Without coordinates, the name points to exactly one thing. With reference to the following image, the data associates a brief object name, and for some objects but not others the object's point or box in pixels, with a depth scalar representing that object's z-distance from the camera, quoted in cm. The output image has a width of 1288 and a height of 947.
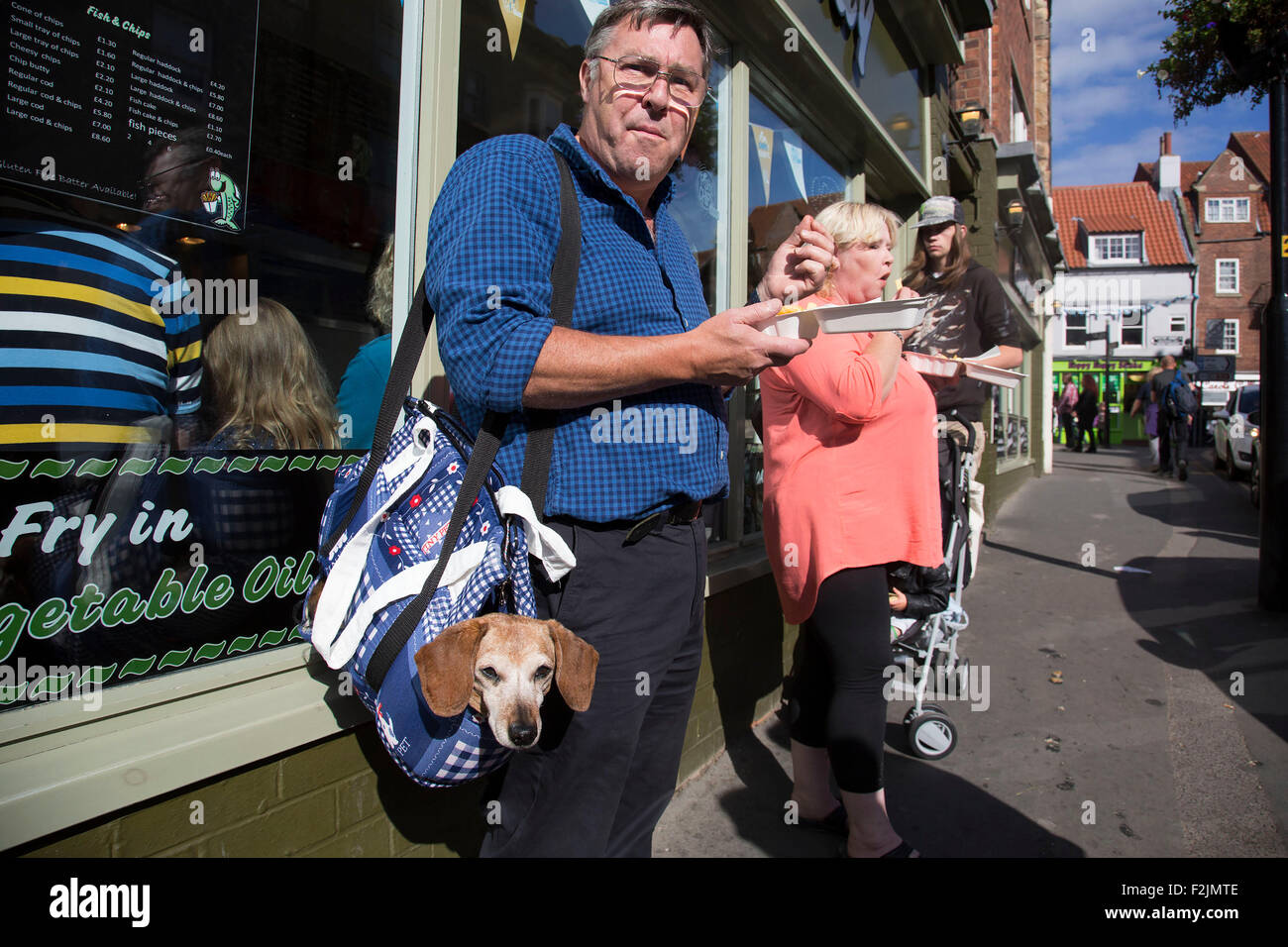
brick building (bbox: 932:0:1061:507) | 866
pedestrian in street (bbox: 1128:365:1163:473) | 1788
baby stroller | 359
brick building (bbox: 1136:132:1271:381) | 4103
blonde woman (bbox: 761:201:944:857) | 236
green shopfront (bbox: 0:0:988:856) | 148
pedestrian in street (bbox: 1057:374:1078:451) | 2684
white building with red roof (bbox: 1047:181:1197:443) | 3794
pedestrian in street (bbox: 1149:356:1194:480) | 1546
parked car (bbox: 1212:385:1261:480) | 1433
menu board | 145
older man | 130
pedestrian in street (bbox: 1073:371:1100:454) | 2414
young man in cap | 383
